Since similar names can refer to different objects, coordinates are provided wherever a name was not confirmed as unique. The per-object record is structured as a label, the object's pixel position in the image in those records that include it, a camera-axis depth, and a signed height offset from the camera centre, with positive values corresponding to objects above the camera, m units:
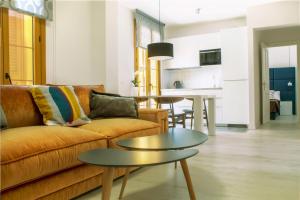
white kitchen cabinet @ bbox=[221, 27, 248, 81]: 5.75 +0.98
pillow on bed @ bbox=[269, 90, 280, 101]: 8.73 +0.10
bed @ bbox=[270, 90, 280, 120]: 7.94 -0.23
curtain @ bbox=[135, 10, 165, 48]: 5.82 +1.62
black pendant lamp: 4.32 +0.79
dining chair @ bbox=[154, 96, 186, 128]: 4.25 -0.05
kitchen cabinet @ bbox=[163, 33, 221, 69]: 6.35 +1.25
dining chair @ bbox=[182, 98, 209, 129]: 5.15 -0.25
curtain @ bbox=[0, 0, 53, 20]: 3.36 +1.24
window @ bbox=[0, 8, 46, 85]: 3.41 +0.71
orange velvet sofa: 1.48 -0.31
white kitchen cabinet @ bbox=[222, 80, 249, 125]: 5.77 -0.08
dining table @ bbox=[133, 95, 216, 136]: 4.32 -0.16
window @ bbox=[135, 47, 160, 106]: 6.12 +0.61
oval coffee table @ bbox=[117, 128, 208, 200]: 1.67 -0.29
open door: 6.45 +0.35
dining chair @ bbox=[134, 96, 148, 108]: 4.25 +0.01
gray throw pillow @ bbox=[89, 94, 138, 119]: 2.98 -0.08
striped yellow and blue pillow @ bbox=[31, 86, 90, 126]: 2.34 -0.05
